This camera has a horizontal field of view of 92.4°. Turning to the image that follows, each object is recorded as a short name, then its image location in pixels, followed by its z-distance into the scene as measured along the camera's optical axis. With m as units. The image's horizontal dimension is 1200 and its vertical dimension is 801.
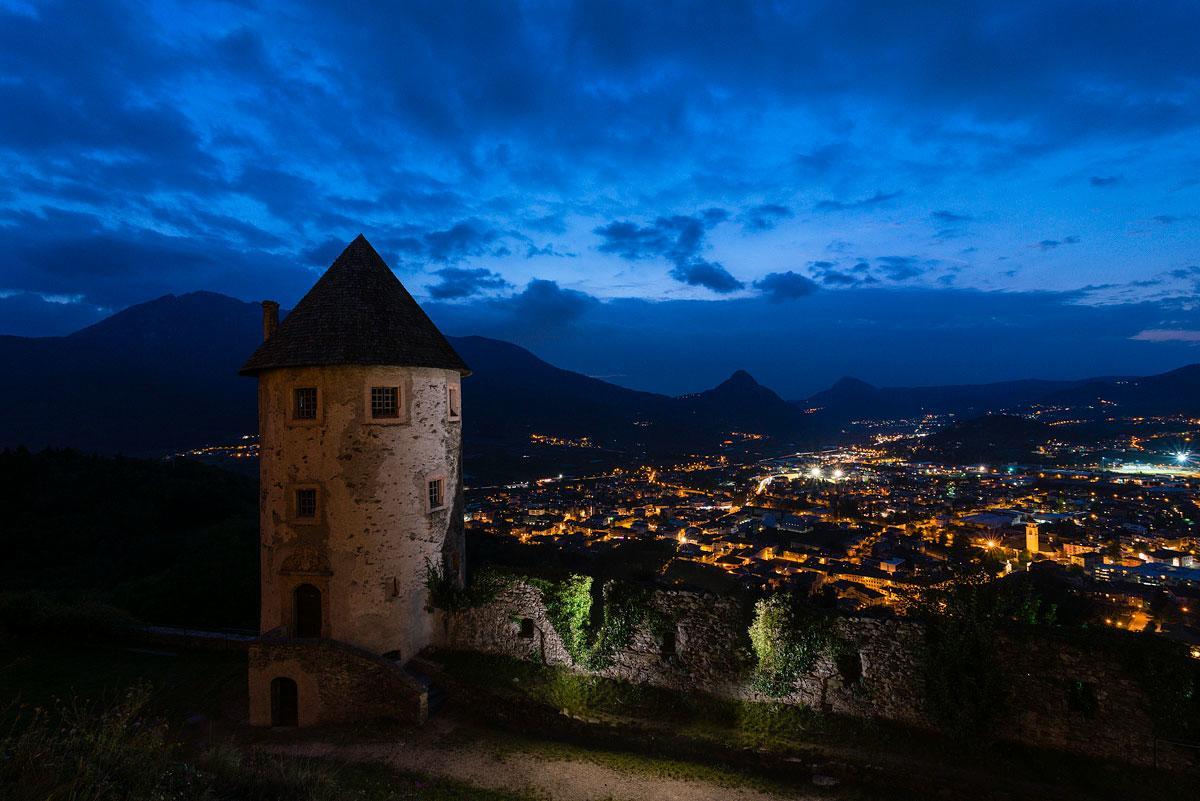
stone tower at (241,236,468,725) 15.66
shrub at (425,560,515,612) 16.27
